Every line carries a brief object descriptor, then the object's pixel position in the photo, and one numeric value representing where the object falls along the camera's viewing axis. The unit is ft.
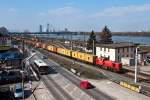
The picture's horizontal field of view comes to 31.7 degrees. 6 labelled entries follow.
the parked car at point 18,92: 153.74
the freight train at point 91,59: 229.04
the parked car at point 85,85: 173.06
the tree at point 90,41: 423.64
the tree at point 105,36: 478.18
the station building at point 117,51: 278.46
